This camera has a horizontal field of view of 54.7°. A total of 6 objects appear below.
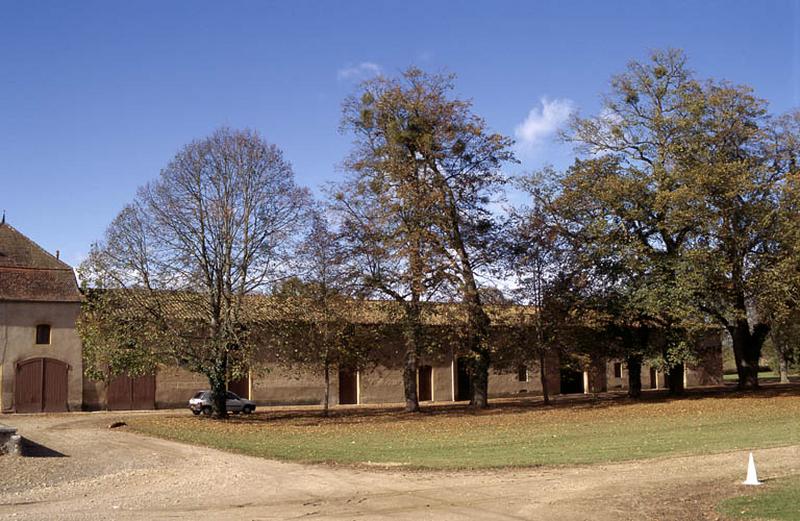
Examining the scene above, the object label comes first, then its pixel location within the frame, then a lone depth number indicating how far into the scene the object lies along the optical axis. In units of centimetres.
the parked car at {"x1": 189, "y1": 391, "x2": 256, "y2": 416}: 3544
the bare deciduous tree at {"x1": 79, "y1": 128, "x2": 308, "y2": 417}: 3067
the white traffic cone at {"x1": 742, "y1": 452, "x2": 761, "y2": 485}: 1274
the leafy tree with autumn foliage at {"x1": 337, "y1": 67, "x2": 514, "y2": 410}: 3092
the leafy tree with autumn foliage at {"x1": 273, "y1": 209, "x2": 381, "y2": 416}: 3203
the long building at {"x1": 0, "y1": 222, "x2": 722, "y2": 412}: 3719
